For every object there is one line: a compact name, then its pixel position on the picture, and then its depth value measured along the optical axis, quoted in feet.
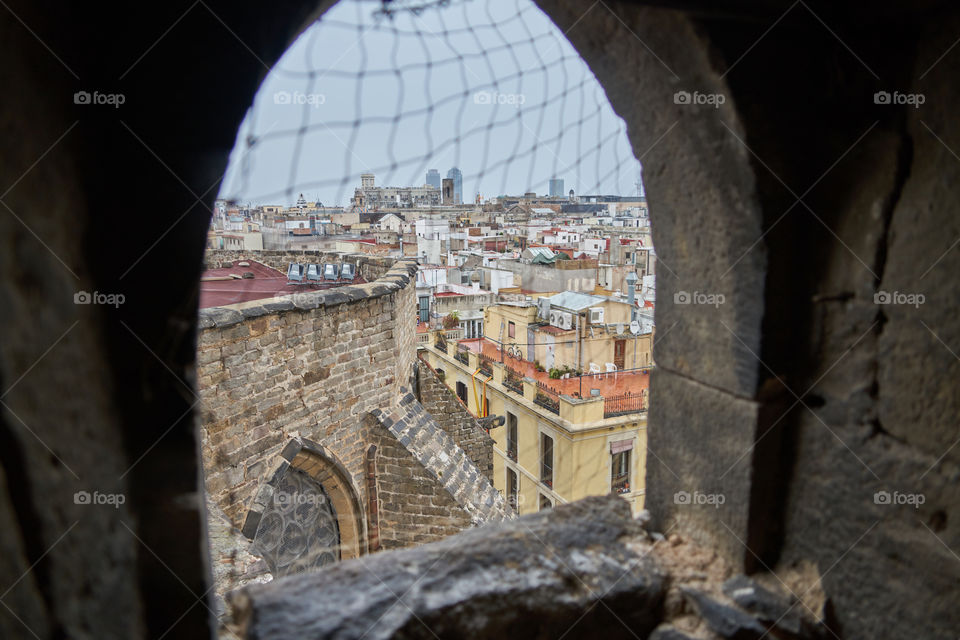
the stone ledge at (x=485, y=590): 4.00
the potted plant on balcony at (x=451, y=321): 47.11
